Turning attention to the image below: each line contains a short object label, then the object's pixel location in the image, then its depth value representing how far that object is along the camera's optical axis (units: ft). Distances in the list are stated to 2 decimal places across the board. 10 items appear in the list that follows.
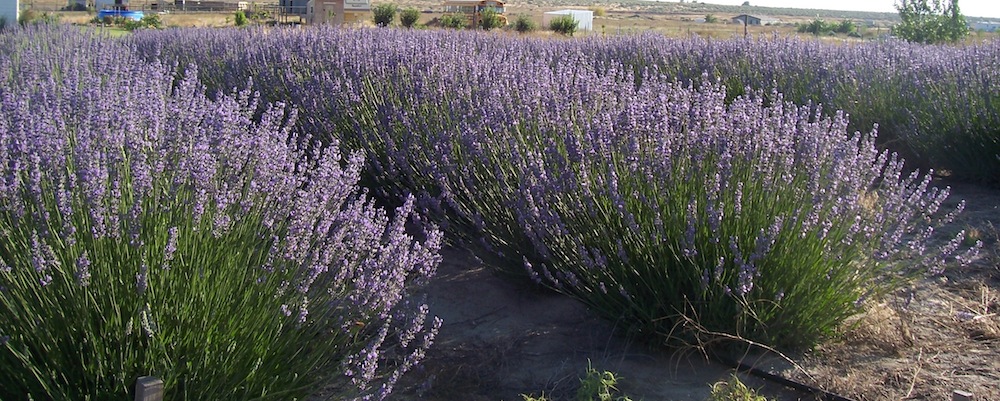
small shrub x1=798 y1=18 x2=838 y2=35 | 173.17
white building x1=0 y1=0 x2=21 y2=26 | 109.50
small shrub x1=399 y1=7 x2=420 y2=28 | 114.75
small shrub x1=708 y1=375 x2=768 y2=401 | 9.51
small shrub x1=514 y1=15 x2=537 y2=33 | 113.91
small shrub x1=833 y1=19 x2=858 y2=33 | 209.26
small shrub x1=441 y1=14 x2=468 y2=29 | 108.78
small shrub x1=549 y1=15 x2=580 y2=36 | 101.93
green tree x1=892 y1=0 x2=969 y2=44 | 56.59
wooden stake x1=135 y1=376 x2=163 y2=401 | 7.48
